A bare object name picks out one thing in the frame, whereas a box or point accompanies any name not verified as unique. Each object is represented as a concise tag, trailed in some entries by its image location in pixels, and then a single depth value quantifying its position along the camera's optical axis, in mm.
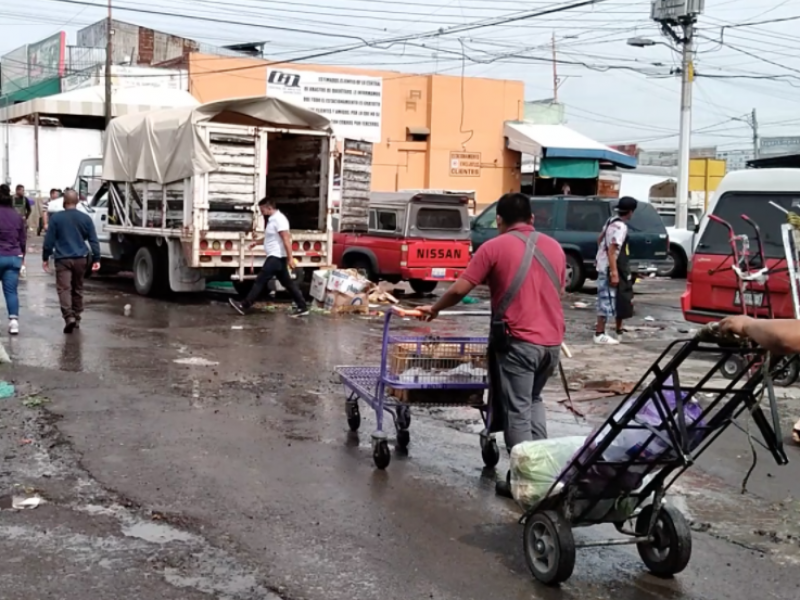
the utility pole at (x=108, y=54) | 30922
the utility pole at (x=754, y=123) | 61012
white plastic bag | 4664
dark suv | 19672
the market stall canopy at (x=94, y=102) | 34375
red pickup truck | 16766
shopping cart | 6234
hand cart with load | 4102
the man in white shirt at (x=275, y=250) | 14094
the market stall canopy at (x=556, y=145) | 32250
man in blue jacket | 11547
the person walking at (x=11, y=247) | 10977
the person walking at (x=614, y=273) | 12023
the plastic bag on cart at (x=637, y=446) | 4273
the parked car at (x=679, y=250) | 24969
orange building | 31906
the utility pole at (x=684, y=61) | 26125
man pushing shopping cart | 5445
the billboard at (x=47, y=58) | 46312
